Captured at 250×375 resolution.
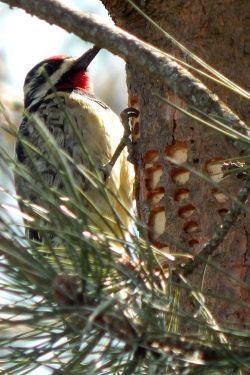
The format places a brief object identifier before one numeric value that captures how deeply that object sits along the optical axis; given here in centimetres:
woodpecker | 799
